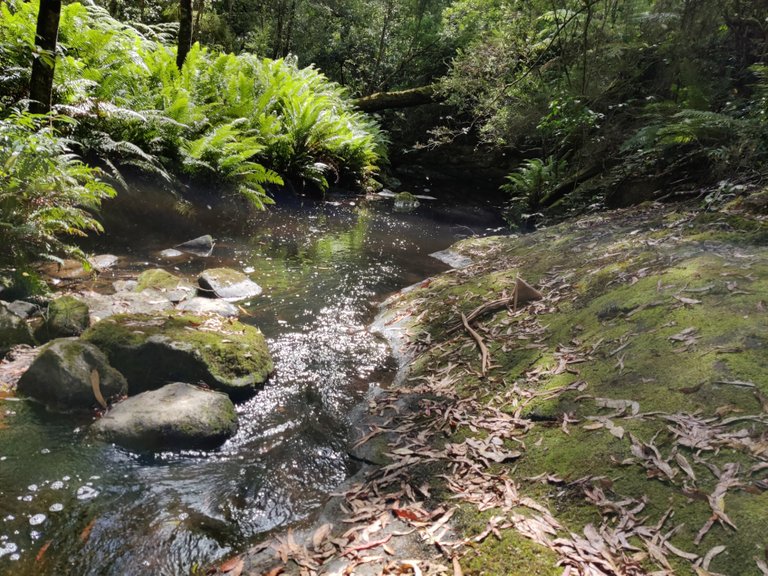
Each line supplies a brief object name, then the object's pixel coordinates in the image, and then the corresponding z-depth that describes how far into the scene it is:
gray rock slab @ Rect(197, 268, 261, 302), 5.88
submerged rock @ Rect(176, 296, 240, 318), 5.27
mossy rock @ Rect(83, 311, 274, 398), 3.91
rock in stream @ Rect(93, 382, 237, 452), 3.24
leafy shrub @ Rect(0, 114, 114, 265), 4.41
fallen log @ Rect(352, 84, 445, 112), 16.84
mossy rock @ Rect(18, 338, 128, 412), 3.49
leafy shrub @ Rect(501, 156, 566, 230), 11.50
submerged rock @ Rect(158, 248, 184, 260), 6.95
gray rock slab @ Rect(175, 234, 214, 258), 7.29
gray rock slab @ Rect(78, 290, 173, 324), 4.89
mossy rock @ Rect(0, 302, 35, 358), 4.00
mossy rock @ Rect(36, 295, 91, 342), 4.29
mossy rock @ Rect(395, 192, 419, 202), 13.35
